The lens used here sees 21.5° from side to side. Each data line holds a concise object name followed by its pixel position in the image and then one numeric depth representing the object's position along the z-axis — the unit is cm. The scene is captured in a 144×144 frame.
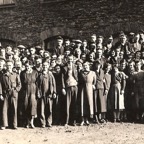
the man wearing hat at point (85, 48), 1084
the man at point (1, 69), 949
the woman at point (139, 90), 976
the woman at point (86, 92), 955
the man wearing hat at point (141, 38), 1106
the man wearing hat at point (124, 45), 1083
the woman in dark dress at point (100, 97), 967
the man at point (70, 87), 961
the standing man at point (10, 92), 944
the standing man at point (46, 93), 955
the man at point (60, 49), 1127
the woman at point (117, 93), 980
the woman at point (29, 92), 947
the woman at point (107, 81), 984
